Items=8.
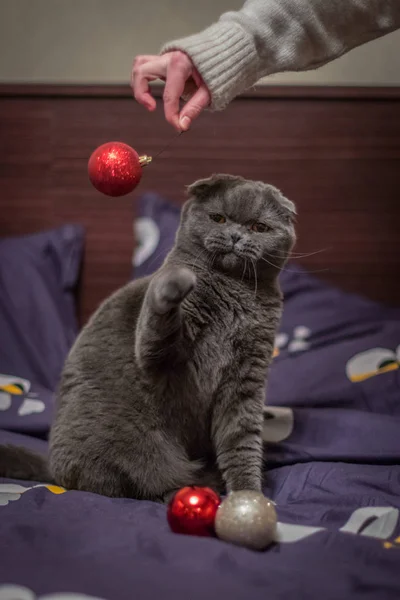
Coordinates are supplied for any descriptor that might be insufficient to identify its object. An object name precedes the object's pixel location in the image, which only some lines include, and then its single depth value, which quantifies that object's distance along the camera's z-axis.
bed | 1.31
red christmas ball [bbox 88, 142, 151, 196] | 1.00
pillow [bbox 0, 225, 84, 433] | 1.68
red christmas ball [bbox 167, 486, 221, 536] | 0.88
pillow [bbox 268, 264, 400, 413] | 1.53
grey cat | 1.12
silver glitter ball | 0.84
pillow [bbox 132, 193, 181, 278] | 1.90
